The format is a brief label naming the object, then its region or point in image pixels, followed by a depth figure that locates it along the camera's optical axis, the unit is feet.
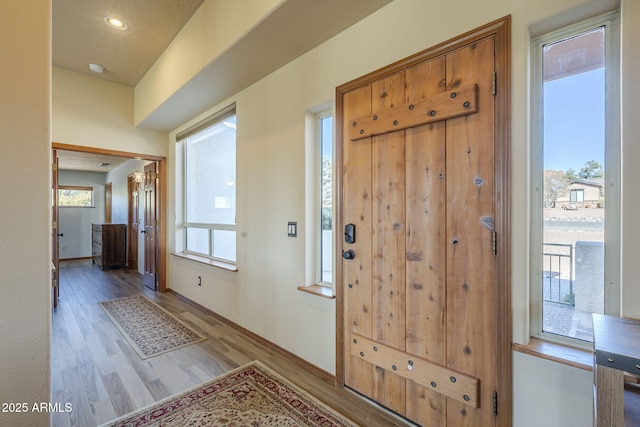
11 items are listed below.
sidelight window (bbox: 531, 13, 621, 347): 3.96
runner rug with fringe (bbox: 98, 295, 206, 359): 8.65
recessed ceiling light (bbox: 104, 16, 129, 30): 8.82
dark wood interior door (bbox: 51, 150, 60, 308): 12.37
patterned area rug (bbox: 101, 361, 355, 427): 5.48
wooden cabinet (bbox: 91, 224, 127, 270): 20.53
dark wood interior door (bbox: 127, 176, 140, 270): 19.54
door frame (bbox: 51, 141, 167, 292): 14.38
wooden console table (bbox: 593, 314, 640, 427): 2.43
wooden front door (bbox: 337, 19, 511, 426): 4.47
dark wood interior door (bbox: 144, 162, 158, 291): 15.02
